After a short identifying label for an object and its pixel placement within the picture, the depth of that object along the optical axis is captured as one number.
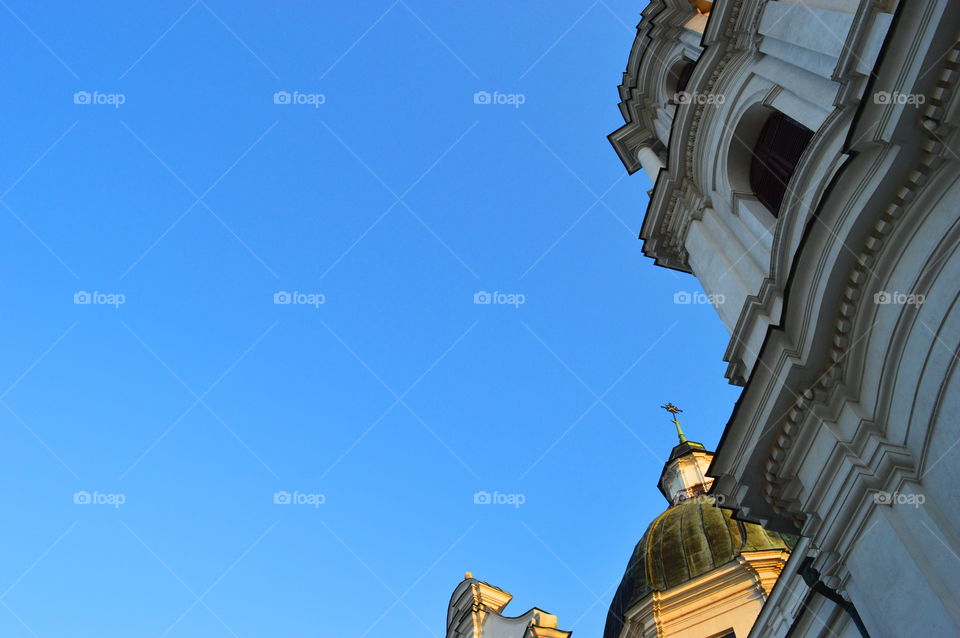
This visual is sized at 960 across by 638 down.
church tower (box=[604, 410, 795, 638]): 20.97
